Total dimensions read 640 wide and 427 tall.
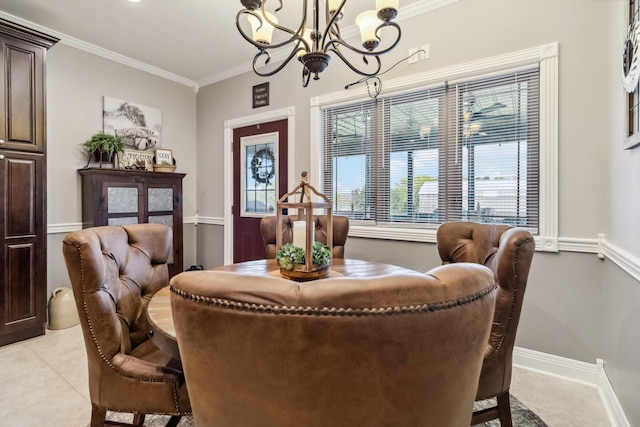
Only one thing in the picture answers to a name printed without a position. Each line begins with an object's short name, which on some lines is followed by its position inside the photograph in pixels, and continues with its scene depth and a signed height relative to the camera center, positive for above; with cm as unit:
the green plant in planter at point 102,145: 323 +69
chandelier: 156 +100
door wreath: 375 +55
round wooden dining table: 108 -35
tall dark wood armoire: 253 +23
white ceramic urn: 294 -93
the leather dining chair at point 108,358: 114 -56
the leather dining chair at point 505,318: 119 -42
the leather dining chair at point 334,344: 53 -23
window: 220 +52
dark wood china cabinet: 314 +13
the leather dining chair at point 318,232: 249 -17
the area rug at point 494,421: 167 -113
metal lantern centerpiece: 145 -19
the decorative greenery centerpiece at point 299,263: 147 -24
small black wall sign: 368 +138
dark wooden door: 365 +39
